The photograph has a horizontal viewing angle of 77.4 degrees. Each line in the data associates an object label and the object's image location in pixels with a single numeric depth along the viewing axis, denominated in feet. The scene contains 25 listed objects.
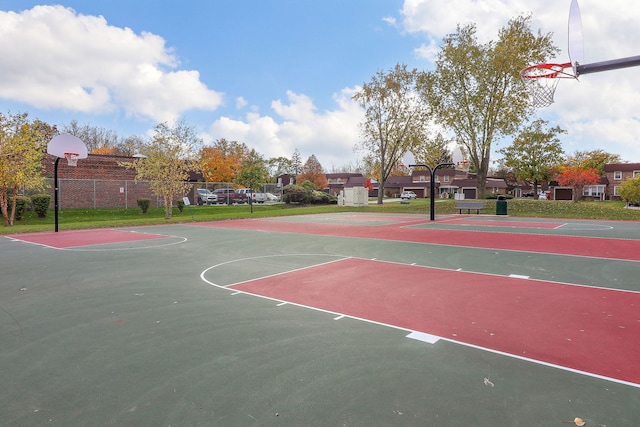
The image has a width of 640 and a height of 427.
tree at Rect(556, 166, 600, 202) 178.91
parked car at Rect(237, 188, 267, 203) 147.70
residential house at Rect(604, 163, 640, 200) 212.43
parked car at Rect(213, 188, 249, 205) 132.57
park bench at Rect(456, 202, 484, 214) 91.66
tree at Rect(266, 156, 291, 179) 260.74
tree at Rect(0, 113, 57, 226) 66.64
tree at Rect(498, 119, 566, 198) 119.96
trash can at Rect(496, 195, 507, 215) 90.99
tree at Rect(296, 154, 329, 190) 259.19
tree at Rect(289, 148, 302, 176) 301.92
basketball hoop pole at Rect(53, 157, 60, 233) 55.98
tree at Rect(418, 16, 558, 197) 102.73
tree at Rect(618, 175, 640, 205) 124.77
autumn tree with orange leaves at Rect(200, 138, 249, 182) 166.30
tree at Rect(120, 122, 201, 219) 77.02
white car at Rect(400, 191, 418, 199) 220.02
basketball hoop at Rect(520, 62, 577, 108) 26.91
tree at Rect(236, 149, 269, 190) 111.24
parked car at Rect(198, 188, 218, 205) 126.62
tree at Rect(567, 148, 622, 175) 220.64
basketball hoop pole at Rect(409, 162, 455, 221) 72.08
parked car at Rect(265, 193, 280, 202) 151.49
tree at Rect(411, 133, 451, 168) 122.52
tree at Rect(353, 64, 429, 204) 122.83
